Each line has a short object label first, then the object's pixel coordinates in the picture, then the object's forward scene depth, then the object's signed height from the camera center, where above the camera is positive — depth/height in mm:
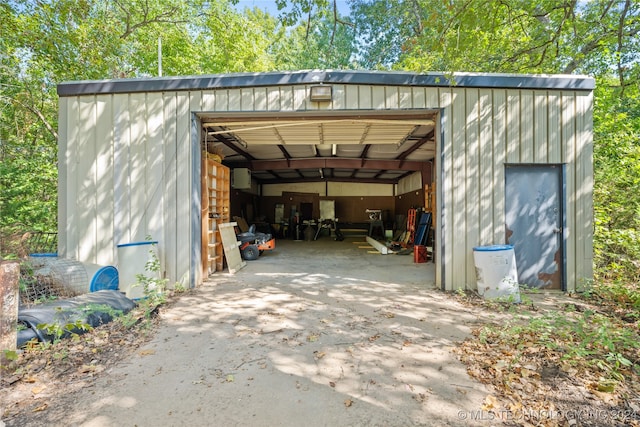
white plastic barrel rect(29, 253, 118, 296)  3602 -755
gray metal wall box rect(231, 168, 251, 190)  9625 +1128
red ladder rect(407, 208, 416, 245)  9273 -443
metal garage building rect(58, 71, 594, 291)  4281 +857
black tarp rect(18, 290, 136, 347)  2416 -911
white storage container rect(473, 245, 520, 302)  3814 -797
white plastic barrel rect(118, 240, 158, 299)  3838 -694
